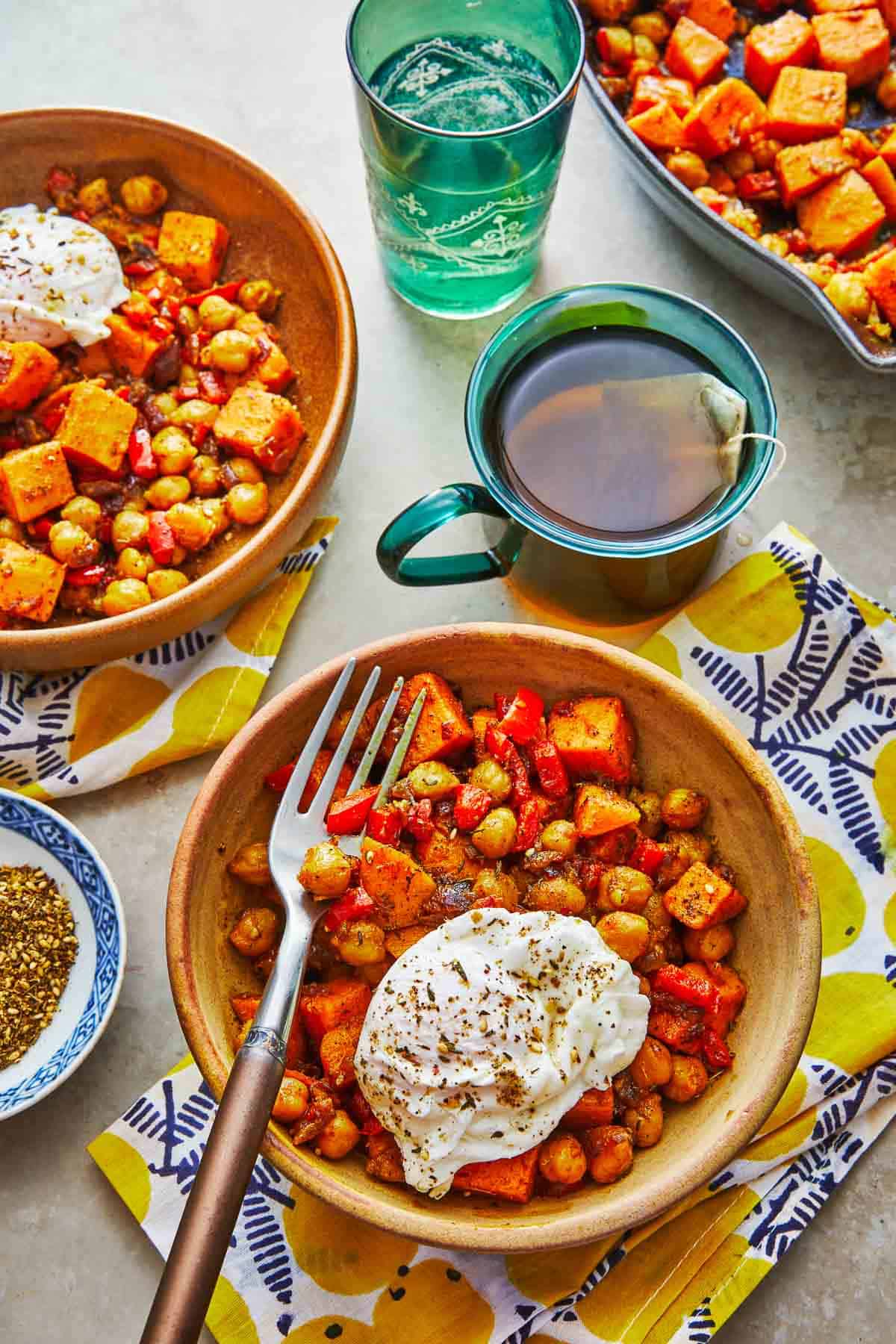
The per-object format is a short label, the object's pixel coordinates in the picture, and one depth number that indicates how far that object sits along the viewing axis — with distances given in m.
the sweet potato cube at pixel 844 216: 0.68
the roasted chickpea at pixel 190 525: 0.66
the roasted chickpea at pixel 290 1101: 0.57
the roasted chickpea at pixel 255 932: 0.60
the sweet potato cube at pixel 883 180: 0.68
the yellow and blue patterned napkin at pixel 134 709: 0.66
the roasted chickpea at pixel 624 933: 0.58
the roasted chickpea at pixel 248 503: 0.66
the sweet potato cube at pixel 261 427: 0.67
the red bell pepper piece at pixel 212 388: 0.68
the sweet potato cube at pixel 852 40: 0.69
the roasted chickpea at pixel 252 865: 0.60
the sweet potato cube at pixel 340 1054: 0.58
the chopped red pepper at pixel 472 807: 0.60
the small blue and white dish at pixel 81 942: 0.63
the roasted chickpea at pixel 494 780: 0.60
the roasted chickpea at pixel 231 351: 0.68
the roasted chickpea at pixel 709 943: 0.60
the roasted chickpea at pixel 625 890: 0.59
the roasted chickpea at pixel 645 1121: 0.58
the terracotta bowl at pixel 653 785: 0.56
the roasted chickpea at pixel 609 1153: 0.57
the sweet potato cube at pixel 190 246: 0.69
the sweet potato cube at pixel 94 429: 0.66
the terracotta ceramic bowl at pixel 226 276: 0.64
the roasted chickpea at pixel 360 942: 0.59
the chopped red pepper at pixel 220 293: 0.69
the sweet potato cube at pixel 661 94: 0.69
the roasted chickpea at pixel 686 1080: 0.58
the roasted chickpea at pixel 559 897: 0.59
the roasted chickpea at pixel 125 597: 0.65
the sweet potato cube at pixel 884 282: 0.66
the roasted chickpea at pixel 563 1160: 0.57
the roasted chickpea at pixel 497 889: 0.59
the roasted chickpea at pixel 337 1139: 0.57
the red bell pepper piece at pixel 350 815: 0.60
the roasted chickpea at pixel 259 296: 0.69
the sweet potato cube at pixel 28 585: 0.65
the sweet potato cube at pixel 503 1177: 0.57
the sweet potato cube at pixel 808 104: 0.69
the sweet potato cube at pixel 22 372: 0.66
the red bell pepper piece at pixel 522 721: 0.61
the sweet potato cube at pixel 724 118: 0.69
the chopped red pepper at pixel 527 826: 0.60
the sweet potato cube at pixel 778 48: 0.70
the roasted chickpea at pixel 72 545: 0.66
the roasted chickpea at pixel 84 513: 0.66
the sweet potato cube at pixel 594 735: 0.61
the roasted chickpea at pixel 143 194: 0.70
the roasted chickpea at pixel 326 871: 0.59
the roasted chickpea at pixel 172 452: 0.67
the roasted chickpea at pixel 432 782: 0.60
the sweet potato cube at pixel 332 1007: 0.59
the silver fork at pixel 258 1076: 0.51
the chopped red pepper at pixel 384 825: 0.60
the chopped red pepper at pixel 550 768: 0.61
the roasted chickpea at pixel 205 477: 0.67
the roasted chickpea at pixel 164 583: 0.65
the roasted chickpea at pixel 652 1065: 0.58
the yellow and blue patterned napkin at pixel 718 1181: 0.61
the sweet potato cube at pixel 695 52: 0.70
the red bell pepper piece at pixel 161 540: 0.66
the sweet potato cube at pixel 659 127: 0.68
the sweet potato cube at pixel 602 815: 0.60
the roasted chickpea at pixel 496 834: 0.60
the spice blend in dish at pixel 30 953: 0.64
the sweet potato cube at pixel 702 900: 0.59
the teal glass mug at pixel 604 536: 0.62
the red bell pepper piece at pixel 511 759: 0.61
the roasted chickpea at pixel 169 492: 0.67
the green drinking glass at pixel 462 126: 0.64
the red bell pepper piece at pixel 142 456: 0.67
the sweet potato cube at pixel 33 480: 0.66
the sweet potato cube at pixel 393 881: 0.58
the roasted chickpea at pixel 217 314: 0.69
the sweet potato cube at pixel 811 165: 0.68
